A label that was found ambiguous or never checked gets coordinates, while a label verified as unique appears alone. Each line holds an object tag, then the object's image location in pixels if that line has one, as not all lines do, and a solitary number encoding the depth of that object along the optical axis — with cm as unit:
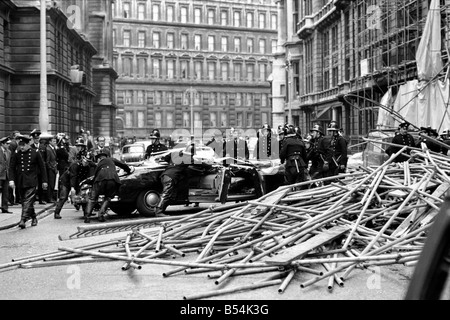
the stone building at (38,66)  3081
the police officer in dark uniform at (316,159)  1672
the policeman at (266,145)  2188
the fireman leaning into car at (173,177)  1372
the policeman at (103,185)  1323
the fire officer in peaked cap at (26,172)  1270
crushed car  1398
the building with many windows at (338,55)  2702
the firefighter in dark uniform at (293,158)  1484
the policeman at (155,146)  1747
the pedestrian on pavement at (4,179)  1536
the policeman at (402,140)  1104
